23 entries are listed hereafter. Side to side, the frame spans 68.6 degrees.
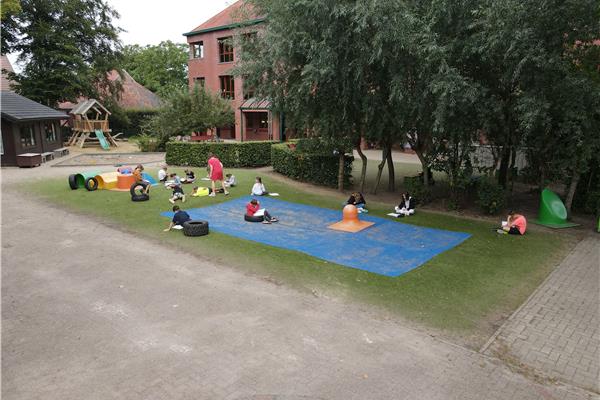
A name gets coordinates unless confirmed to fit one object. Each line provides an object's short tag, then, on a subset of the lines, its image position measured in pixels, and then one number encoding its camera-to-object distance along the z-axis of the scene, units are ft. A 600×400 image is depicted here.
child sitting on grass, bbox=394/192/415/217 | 49.65
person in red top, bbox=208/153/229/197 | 58.80
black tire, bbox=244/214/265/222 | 46.29
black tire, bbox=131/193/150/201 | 54.90
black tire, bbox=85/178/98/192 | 60.61
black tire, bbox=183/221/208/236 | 41.06
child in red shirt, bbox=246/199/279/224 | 46.32
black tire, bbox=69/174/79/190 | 61.82
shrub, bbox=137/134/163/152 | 108.43
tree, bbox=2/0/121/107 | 114.93
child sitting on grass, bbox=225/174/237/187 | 64.28
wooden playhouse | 116.16
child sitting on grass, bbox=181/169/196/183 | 67.50
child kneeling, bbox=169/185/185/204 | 55.26
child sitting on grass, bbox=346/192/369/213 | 50.54
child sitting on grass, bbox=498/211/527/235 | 42.75
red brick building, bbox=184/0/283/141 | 130.21
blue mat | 35.53
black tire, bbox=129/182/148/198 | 55.62
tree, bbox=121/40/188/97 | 198.59
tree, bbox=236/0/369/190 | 42.96
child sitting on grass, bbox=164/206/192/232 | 43.21
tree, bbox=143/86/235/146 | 96.32
